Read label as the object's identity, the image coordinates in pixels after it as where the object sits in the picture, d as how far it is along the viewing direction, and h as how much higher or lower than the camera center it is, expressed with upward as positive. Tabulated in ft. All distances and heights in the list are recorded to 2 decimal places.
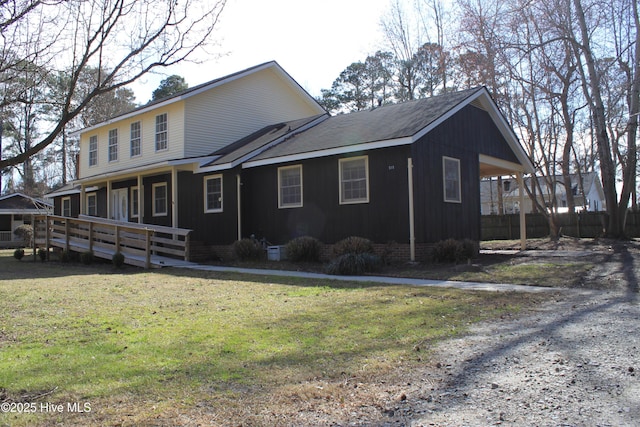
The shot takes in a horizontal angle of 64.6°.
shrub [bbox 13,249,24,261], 62.84 -2.82
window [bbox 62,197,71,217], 87.92 +4.25
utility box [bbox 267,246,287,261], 50.70 -2.69
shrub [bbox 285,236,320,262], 47.21 -2.20
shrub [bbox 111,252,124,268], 48.79 -2.94
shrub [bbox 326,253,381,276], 38.60 -3.07
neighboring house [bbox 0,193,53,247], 112.27 +4.13
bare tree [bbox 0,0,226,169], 26.73 +10.43
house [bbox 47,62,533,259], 45.27 +6.61
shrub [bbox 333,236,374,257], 43.16 -1.84
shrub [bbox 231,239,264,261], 50.85 -2.32
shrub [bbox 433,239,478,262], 43.21 -2.41
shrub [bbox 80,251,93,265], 53.83 -2.92
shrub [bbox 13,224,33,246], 97.09 -0.34
